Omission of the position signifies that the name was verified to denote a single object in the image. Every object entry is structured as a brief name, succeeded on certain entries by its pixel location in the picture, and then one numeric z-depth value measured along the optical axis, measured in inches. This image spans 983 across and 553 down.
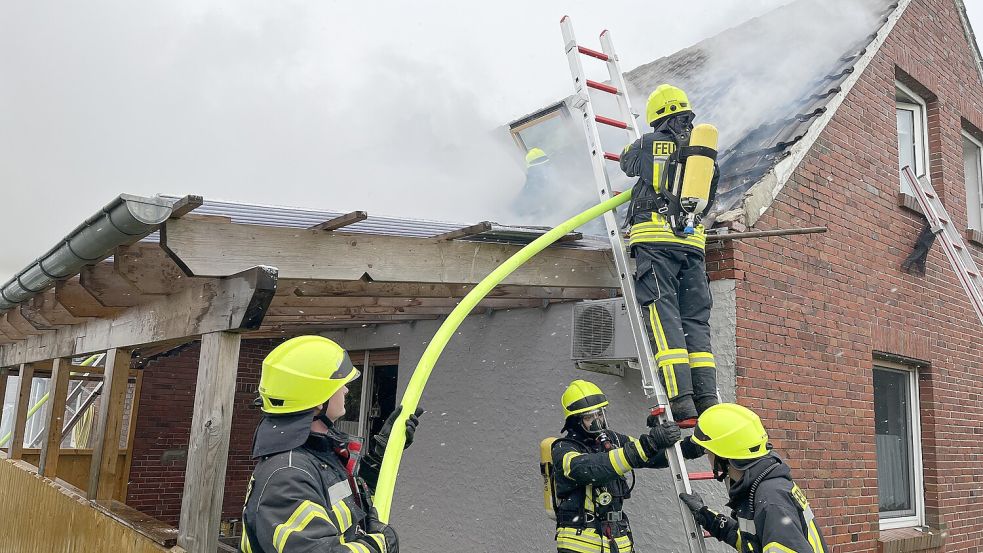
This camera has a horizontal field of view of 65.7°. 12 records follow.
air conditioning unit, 179.0
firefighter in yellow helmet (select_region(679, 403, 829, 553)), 120.4
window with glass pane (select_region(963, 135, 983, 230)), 331.6
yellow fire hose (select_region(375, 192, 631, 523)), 109.3
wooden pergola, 132.2
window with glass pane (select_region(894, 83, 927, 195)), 294.7
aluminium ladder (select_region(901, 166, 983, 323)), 224.2
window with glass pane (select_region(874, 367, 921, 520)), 242.1
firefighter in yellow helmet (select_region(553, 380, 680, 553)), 155.4
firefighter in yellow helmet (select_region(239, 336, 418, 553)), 84.6
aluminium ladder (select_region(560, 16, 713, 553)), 146.4
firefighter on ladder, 154.8
